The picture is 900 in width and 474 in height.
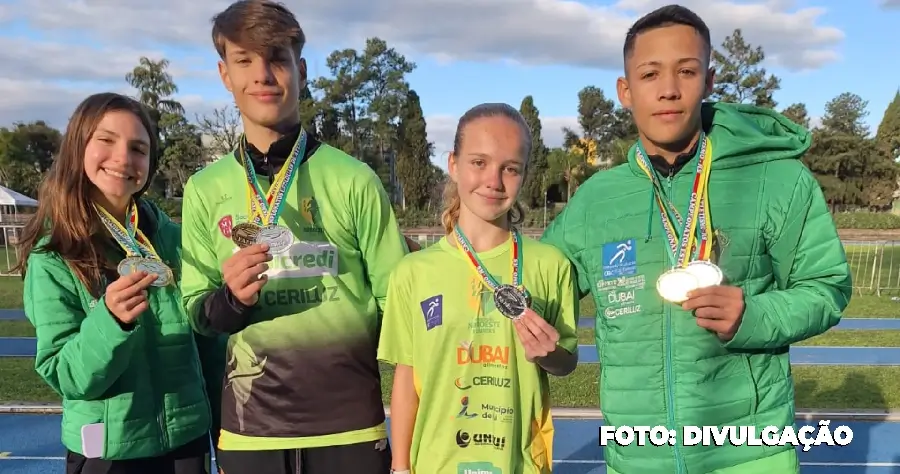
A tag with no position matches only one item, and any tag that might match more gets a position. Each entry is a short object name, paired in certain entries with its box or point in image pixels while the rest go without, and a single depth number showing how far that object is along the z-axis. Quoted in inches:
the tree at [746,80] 1640.0
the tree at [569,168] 1739.7
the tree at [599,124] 2034.9
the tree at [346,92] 1843.0
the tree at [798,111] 1731.1
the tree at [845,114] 2111.2
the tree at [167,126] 1528.1
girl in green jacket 93.7
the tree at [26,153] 1530.5
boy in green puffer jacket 85.9
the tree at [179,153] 1510.8
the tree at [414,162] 1705.2
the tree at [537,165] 1630.2
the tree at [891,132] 1840.6
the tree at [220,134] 1493.6
